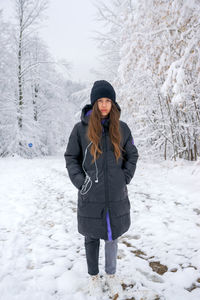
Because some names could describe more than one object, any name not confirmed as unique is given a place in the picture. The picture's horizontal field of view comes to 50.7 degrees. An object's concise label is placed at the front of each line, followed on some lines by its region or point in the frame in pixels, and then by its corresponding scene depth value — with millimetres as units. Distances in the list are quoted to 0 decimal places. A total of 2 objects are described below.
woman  2121
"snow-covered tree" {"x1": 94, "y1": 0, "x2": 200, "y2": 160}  4735
